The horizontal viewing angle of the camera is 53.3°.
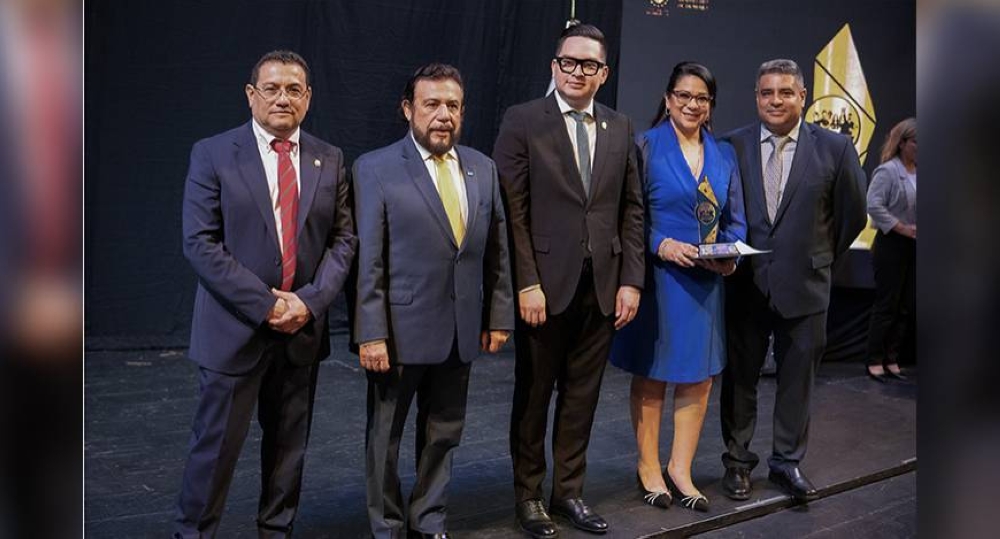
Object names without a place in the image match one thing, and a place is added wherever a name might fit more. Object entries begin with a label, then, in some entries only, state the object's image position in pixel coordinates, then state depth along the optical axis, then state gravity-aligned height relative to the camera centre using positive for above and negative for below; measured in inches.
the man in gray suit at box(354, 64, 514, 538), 105.9 -3.7
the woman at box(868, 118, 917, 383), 219.8 +1.8
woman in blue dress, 127.0 -1.3
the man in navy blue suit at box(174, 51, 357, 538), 97.9 -2.5
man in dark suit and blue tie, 116.6 -0.2
